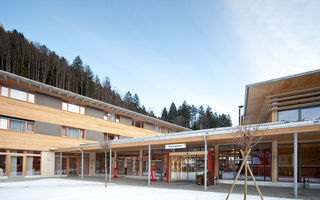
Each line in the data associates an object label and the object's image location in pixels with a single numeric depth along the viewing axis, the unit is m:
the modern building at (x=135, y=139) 14.96
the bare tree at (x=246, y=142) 8.34
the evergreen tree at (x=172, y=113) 89.88
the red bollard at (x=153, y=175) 21.96
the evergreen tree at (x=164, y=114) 91.90
